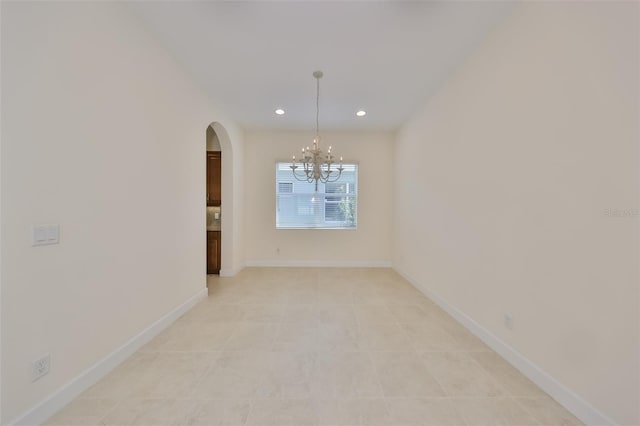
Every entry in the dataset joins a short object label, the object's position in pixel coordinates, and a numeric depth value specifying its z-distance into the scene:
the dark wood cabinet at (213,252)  4.77
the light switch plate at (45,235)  1.45
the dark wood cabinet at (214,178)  4.72
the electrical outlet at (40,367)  1.45
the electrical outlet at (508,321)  2.11
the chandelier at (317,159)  3.16
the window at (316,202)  5.55
